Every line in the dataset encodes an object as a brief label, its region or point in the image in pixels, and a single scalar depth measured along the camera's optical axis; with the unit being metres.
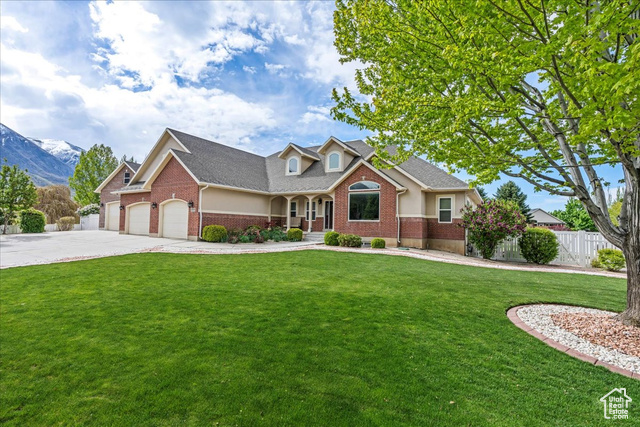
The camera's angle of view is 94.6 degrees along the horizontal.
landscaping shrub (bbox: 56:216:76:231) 27.87
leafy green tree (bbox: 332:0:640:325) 3.37
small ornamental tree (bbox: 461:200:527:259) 13.82
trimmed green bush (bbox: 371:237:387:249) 16.20
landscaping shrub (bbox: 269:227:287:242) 19.25
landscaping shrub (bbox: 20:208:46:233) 23.58
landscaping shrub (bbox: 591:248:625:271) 11.84
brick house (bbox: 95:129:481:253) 17.05
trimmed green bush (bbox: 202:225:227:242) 17.12
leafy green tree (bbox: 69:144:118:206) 35.78
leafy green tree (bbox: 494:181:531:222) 31.75
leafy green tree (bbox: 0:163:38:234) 22.06
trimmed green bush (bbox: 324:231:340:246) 16.73
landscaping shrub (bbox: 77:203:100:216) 30.88
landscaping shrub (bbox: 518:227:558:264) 13.46
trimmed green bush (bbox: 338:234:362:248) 16.27
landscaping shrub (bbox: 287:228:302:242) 19.17
